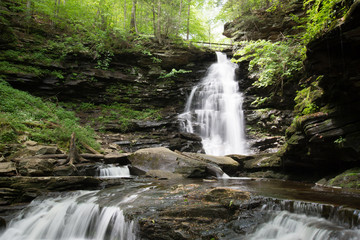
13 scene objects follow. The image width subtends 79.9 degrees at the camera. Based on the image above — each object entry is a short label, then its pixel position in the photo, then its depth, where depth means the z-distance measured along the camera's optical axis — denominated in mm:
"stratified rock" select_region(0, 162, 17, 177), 5769
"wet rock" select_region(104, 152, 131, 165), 9336
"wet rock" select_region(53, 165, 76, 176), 6823
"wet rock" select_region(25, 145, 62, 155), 7435
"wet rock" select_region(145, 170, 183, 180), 7941
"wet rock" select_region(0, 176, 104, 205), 5277
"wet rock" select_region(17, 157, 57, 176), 6113
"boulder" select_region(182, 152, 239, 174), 9788
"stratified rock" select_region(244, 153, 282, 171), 9172
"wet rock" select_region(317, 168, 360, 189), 5969
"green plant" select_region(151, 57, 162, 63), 18538
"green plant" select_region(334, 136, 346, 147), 6381
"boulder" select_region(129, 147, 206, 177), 8477
